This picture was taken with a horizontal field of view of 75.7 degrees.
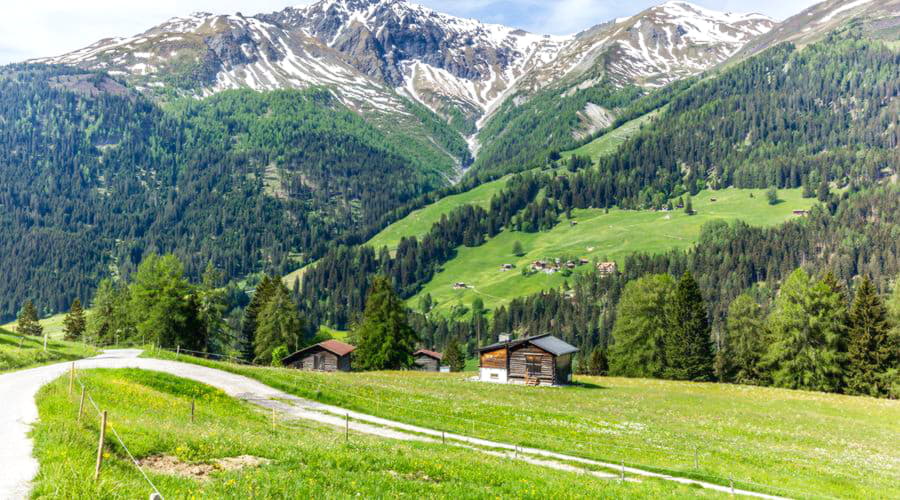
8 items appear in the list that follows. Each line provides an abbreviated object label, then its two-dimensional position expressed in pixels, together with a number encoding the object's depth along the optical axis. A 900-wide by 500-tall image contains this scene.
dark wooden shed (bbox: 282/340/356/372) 93.69
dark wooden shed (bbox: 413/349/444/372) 129.62
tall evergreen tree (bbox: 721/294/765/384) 93.50
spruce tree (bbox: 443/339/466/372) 142.75
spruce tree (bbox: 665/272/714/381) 93.38
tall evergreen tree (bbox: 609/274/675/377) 96.12
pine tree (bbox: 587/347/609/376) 122.38
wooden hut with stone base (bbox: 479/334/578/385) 83.56
